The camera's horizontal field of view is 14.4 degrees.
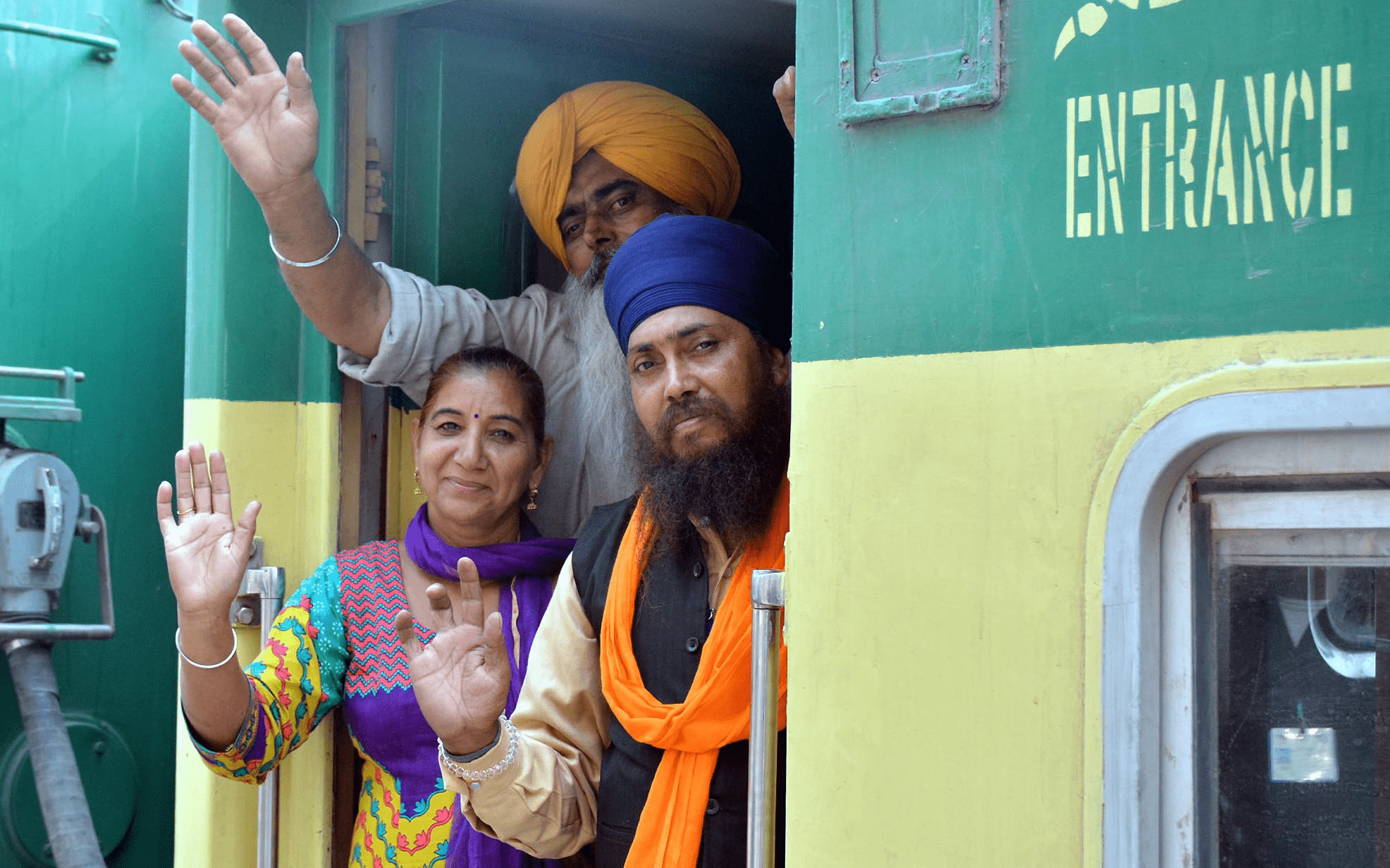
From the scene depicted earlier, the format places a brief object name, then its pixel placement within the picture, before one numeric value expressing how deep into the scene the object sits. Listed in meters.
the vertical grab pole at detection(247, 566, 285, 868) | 5.99
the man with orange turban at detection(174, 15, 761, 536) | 6.03
